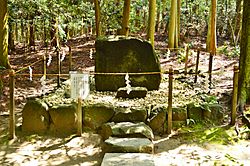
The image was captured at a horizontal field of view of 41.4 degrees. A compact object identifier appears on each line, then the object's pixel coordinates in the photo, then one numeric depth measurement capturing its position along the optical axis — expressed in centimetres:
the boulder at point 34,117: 621
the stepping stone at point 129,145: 495
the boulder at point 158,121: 630
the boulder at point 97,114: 643
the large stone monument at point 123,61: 779
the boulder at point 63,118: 628
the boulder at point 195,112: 661
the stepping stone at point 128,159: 439
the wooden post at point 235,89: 628
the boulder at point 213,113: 664
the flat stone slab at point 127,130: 549
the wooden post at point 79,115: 598
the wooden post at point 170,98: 599
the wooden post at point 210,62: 818
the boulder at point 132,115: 634
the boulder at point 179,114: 643
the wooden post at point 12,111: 570
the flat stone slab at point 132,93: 734
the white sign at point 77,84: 606
